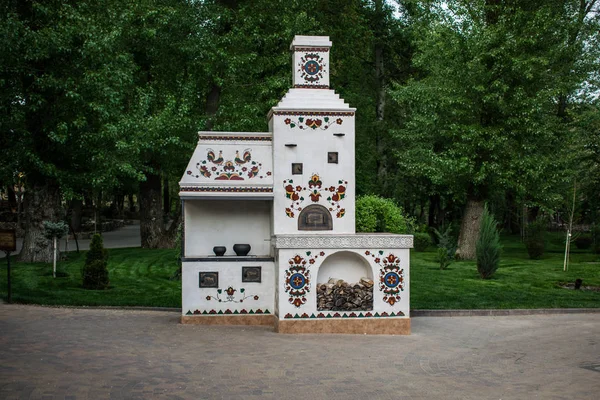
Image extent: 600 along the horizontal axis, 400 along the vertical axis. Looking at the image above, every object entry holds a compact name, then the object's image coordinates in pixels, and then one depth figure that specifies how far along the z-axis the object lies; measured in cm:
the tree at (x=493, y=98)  2573
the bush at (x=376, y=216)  2594
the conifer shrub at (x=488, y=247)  2161
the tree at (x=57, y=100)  2025
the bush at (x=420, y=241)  3466
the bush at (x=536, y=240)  2942
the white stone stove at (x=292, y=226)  1302
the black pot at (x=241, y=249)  1405
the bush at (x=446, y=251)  2428
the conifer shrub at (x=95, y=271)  1825
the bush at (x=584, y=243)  3819
